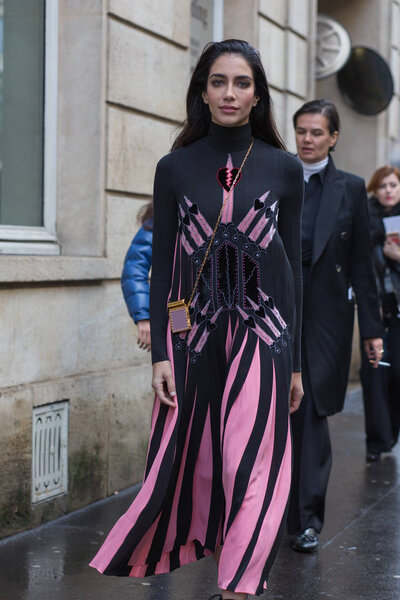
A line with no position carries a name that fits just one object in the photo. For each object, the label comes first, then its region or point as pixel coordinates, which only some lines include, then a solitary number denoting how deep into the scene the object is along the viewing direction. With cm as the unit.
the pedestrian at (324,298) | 507
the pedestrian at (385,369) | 723
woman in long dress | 353
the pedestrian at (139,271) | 518
